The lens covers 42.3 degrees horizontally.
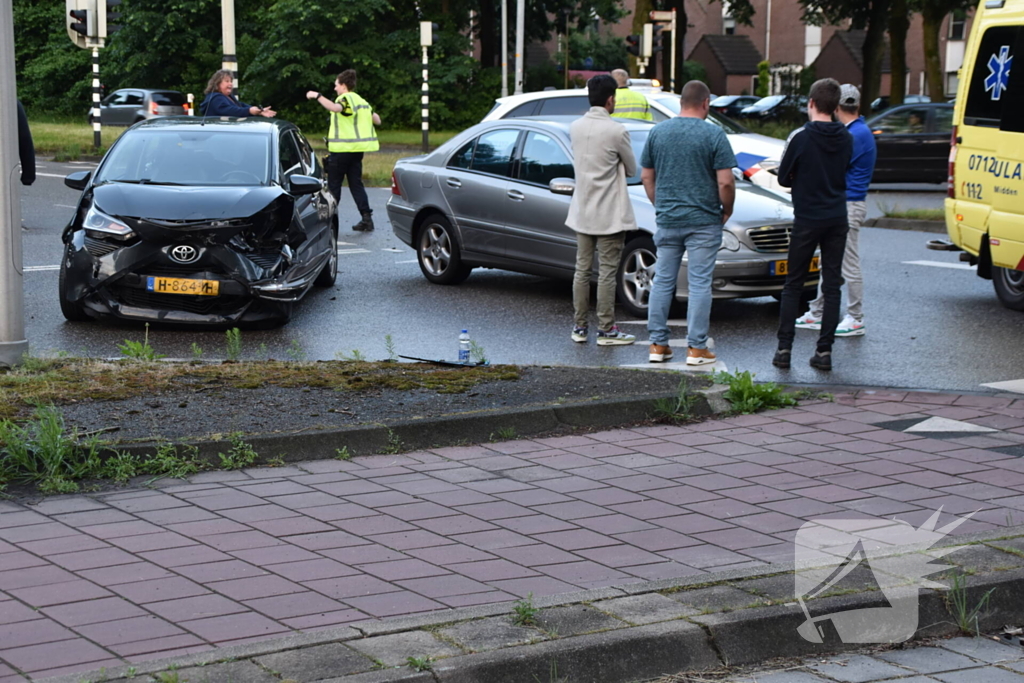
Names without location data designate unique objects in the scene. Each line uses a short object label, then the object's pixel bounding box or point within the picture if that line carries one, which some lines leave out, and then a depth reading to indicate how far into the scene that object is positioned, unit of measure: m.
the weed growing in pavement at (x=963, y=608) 4.47
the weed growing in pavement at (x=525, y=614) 4.08
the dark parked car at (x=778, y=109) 43.72
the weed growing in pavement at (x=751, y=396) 7.40
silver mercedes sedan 10.59
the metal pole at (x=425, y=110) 34.21
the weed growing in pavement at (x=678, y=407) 7.18
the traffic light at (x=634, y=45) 32.44
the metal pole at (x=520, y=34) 38.92
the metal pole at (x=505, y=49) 42.38
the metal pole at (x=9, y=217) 7.74
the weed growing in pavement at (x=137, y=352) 8.30
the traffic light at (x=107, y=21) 20.97
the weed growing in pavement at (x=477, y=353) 8.43
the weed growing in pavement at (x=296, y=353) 8.76
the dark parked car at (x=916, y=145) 24.19
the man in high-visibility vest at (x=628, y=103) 16.78
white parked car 17.55
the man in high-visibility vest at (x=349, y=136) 15.97
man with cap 9.95
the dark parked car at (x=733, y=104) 53.25
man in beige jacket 9.38
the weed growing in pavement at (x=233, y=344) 8.60
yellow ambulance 10.66
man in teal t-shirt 8.58
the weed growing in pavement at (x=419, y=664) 3.72
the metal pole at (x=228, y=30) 22.05
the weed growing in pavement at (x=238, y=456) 6.02
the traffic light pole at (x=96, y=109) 28.09
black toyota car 9.86
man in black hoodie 8.72
